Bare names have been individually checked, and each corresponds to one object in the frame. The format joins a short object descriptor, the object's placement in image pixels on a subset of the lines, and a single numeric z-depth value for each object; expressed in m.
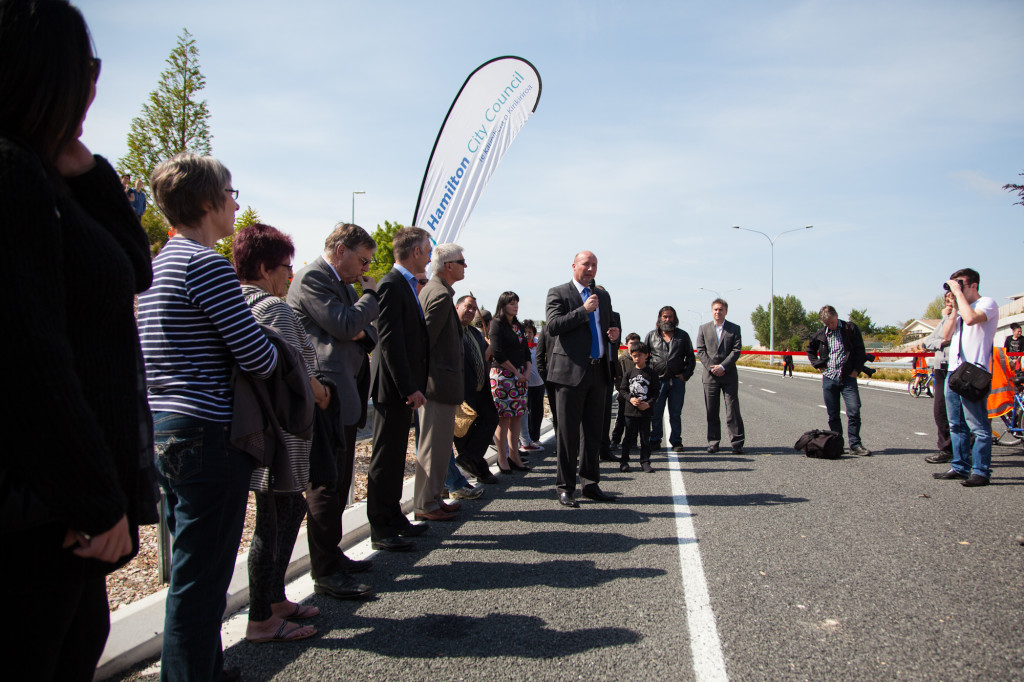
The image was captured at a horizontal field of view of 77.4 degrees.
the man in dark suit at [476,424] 6.69
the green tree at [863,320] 124.94
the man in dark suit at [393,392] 4.37
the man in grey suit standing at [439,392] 4.90
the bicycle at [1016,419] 8.52
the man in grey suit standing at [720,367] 8.97
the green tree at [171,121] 28.94
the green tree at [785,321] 126.12
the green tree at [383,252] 53.28
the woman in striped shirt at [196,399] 2.15
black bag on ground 8.04
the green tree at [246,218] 29.68
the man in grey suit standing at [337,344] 3.63
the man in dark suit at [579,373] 5.84
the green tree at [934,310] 102.60
